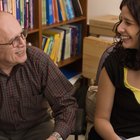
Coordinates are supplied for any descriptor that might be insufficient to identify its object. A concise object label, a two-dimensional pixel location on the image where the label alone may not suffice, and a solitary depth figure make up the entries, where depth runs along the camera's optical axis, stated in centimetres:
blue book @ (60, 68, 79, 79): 309
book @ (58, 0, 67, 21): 268
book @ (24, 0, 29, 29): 232
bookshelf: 239
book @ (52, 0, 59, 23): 262
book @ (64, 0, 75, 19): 274
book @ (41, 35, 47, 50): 256
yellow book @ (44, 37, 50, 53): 258
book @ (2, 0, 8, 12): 215
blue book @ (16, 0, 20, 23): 225
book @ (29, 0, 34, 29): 236
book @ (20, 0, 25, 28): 229
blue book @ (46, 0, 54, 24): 255
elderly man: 150
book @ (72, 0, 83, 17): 282
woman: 146
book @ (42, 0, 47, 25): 251
